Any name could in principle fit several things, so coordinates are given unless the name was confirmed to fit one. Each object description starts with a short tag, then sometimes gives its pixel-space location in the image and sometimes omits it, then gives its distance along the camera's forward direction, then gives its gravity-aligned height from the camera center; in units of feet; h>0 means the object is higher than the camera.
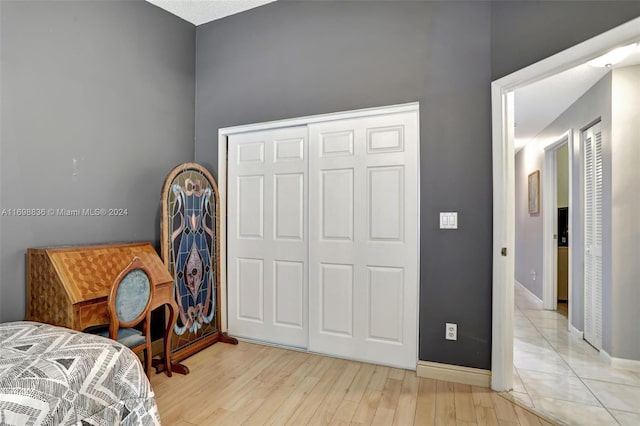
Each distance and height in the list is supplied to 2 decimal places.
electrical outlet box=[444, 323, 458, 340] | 7.70 -2.67
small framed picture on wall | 15.90 +1.24
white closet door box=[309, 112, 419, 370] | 8.32 -0.59
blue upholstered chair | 6.40 -1.86
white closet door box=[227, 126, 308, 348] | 9.65 -0.62
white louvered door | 9.70 -0.56
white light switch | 7.74 -0.08
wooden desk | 6.32 -1.39
